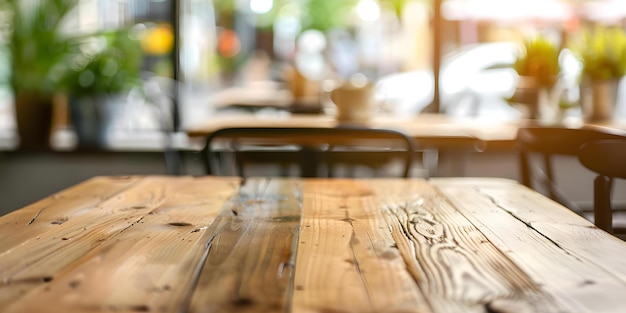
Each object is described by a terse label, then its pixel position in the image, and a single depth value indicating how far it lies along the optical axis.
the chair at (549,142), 1.96
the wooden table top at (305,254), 0.84
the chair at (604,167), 1.68
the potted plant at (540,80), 3.14
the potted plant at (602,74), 3.27
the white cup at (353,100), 2.89
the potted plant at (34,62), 4.61
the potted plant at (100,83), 4.61
